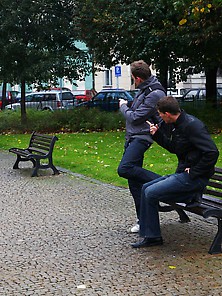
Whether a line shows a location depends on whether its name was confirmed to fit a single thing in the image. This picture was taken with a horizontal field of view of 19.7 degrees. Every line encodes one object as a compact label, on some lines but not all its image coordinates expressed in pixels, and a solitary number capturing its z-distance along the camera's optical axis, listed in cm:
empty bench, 1243
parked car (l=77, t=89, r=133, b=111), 2783
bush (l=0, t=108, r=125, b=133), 2402
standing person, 707
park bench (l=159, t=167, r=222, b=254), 624
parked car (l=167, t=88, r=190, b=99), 4584
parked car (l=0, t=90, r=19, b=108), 4311
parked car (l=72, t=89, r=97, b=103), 4216
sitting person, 621
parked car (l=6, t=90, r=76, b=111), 3197
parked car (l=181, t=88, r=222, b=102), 2705
